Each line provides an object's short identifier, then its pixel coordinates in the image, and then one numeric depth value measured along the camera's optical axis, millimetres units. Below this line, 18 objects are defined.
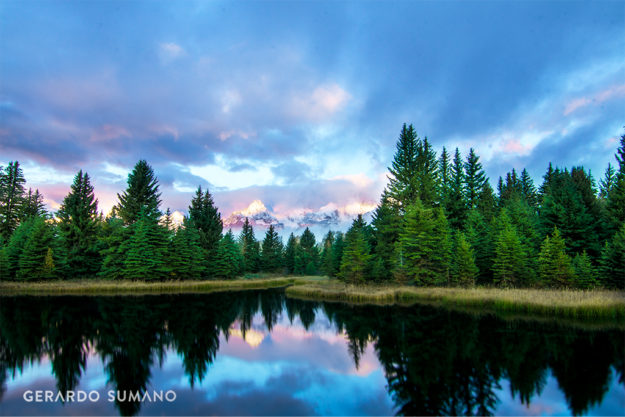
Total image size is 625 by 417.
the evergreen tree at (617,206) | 30203
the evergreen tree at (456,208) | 42500
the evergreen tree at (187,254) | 42438
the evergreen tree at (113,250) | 40000
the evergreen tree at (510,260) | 28406
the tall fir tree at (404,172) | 41250
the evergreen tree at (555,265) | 25719
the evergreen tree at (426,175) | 41125
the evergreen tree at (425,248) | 31500
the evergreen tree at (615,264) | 24375
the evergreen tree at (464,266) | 29844
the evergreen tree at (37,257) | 35625
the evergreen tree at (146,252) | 39219
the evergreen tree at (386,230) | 38500
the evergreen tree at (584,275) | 25375
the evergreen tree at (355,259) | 35156
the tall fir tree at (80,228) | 41594
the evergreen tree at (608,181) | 49938
